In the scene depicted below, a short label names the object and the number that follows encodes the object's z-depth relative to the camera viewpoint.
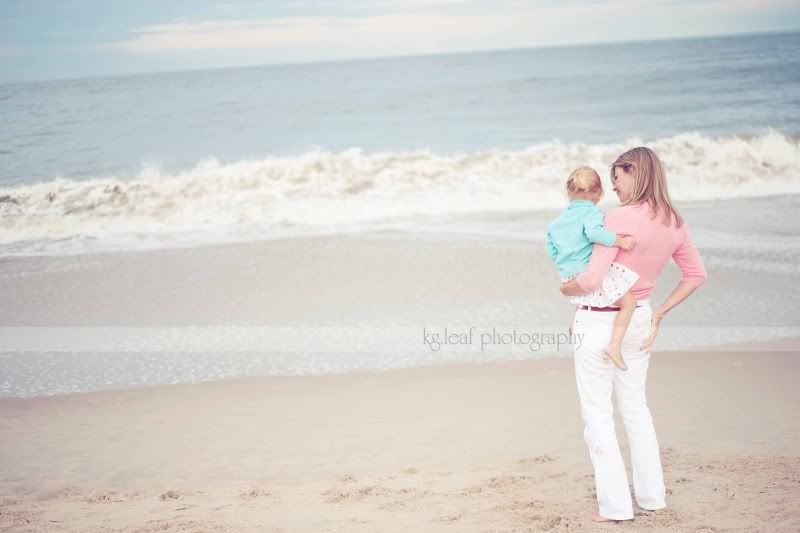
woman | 3.02
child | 2.98
